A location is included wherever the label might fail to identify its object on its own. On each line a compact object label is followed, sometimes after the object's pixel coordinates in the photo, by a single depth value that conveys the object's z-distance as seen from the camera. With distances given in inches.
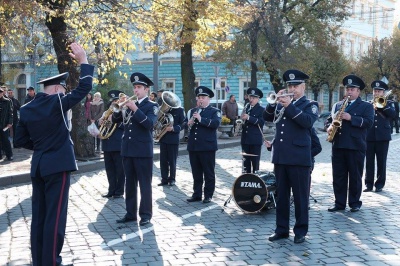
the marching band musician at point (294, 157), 301.4
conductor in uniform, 240.8
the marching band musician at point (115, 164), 431.2
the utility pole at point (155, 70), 1066.7
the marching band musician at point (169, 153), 490.9
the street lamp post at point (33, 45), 655.2
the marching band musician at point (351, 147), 377.5
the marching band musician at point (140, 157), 341.7
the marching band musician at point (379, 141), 458.9
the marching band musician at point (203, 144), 415.5
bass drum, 357.1
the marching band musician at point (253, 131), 454.3
